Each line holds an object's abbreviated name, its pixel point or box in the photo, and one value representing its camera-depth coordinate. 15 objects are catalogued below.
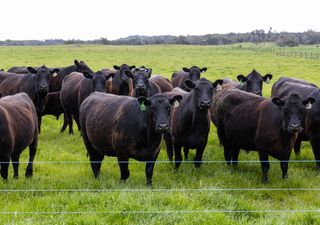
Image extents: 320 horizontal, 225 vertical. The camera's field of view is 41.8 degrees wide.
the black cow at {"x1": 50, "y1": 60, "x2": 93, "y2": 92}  15.62
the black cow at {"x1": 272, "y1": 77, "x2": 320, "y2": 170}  8.65
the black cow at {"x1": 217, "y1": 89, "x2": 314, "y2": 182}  7.46
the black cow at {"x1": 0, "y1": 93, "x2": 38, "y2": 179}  6.89
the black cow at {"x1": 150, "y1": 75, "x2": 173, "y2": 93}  13.55
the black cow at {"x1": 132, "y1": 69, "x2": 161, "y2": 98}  11.31
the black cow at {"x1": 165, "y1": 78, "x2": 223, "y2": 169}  8.34
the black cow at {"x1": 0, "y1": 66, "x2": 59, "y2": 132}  11.88
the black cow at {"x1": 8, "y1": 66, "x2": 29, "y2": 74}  16.59
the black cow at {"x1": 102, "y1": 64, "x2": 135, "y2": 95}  13.44
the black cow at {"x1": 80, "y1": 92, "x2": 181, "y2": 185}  7.04
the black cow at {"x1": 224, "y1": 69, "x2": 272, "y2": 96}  11.78
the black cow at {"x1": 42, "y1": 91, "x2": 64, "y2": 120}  13.60
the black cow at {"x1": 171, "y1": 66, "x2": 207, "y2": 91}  14.74
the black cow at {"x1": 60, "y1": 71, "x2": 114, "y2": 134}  11.66
